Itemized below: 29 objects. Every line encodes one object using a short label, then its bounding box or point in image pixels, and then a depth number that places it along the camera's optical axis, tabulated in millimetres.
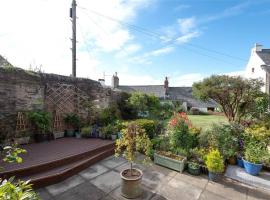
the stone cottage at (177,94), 26219
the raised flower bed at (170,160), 4446
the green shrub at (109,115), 8204
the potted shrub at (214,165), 3959
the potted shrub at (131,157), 3271
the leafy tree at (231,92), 7234
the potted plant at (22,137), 5473
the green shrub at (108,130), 6702
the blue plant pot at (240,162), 4658
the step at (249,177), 3871
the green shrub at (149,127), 6861
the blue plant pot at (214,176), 4004
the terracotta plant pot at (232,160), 4817
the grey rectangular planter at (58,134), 6507
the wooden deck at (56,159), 3681
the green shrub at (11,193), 1286
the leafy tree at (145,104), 10312
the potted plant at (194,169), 4304
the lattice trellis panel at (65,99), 6699
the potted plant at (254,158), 4207
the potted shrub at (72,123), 7035
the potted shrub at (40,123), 5781
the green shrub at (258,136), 4965
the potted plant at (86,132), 6859
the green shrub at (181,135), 5070
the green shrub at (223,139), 4752
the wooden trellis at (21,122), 5562
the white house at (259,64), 13664
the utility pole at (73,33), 8211
